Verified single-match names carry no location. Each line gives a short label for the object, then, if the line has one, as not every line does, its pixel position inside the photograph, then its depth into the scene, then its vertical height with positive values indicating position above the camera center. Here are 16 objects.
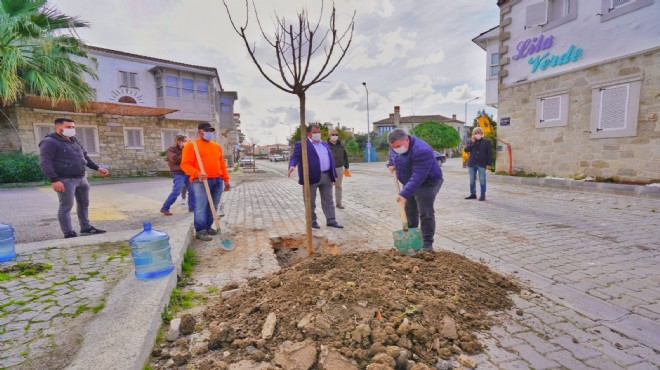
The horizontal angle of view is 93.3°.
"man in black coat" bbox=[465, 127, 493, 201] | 7.82 -0.09
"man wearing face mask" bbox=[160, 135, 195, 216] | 6.62 -0.41
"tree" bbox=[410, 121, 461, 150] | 37.47 +2.23
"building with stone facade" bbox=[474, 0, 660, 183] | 8.30 +1.95
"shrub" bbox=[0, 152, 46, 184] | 12.62 -0.42
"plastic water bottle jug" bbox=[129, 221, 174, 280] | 2.98 -0.96
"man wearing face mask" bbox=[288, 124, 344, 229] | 5.32 -0.27
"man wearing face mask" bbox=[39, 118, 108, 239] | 4.35 -0.15
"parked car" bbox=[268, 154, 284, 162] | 61.27 -0.89
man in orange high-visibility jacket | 4.71 -0.27
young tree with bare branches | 3.03 +0.97
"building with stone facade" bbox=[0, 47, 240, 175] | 14.72 +2.38
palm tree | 11.45 +4.15
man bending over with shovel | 3.76 -0.28
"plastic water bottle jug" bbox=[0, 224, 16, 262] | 3.42 -0.94
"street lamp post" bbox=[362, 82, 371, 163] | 35.32 +0.74
